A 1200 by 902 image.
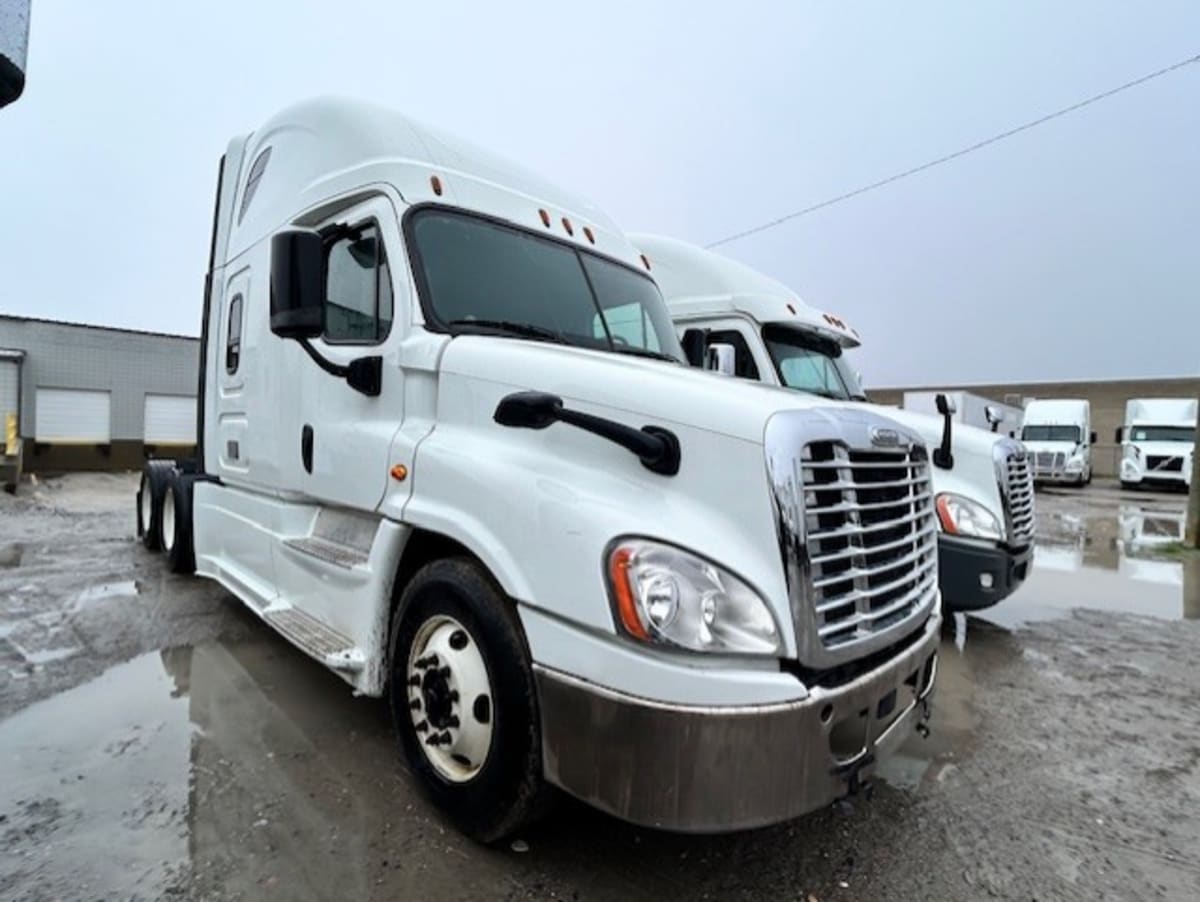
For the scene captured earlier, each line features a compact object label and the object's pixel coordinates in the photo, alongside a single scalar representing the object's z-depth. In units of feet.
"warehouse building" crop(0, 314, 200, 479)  66.95
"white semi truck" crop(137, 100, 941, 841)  6.35
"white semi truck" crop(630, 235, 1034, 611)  15.87
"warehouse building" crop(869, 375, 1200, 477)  118.93
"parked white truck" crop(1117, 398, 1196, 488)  79.36
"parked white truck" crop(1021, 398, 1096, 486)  83.20
